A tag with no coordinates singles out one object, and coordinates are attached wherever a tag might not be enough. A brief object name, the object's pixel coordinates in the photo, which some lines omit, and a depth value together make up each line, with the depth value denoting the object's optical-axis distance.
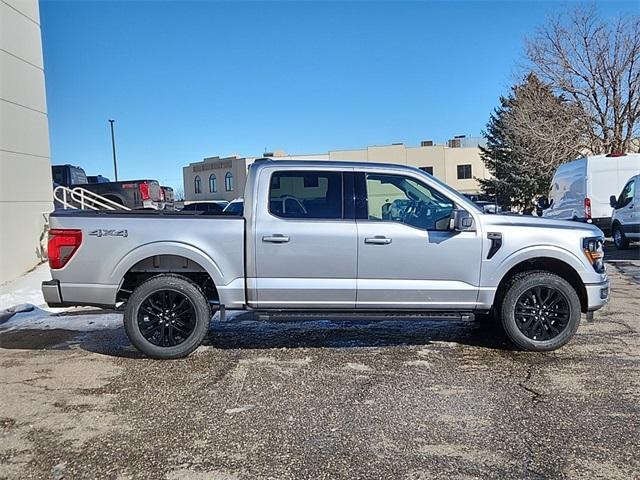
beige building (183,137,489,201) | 49.81
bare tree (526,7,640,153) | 23.28
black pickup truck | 17.78
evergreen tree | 24.38
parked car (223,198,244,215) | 13.06
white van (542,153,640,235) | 14.13
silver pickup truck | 5.15
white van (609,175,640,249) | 12.76
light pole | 35.19
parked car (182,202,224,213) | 14.08
